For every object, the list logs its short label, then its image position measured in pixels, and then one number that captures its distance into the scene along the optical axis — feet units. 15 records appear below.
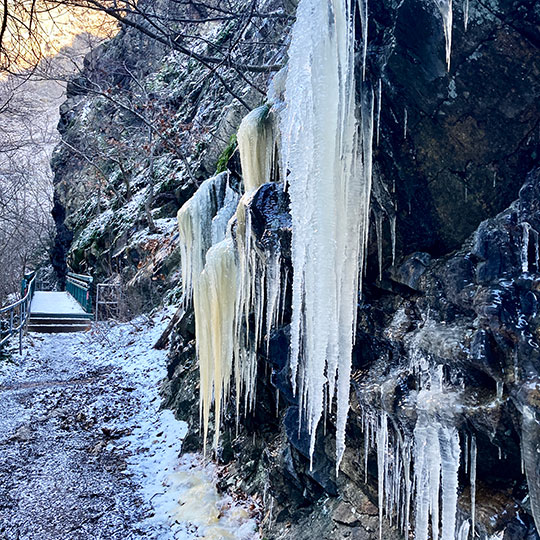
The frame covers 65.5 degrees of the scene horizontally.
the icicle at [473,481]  7.36
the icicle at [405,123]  9.50
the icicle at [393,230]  9.93
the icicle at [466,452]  7.76
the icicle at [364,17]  8.29
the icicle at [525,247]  7.54
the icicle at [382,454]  8.84
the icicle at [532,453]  6.44
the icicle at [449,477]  7.17
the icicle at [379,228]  10.09
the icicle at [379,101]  9.22
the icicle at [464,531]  7.59
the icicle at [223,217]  20.61
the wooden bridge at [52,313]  30.40
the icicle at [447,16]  7.80
